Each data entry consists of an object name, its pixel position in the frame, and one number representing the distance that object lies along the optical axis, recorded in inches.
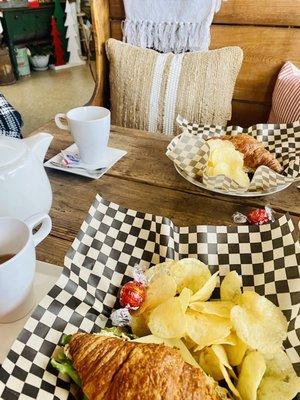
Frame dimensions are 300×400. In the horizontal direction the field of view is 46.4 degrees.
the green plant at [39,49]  225.5
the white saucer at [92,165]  42.1
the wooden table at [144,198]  34.1
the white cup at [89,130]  39.9
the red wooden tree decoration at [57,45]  222.5
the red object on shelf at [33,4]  214.7
